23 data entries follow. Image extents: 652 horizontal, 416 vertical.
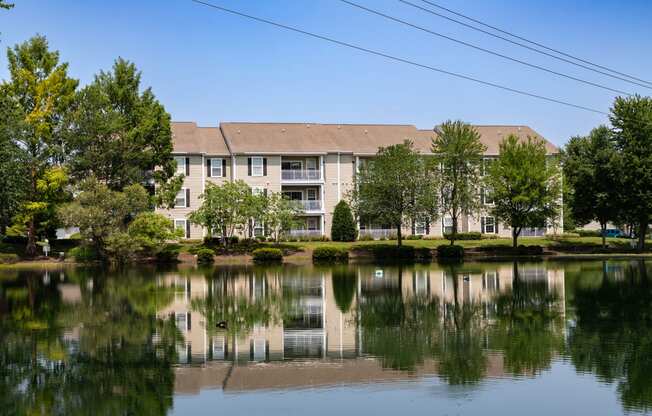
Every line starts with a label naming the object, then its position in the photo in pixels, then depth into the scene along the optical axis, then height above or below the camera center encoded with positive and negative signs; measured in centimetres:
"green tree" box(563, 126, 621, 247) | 6494 +435
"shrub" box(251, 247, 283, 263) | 5916 -159
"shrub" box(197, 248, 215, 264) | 5862 -154
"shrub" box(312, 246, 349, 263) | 5975 -162
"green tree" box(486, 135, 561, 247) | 6475 +369
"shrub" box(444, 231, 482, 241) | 7269 -43
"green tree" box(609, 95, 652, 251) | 6284 +614
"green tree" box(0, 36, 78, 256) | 5834 +1036
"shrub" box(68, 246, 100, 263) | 5694 -120
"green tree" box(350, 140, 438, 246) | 6384 +354
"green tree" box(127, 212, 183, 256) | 5719 +36
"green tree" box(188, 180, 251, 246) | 6253 +213
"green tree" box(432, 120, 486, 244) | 6581 +550
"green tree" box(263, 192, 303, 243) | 6391 +169
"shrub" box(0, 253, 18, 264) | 5577 -138
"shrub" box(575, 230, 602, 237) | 8062 -40
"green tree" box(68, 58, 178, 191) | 5953 +810
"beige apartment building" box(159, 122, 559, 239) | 7200 +665
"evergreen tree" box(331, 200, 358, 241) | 6956 +68
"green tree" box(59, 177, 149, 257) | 5484 +198
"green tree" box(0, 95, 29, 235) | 4888 +479
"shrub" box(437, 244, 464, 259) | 6216 -162
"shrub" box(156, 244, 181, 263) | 5891 -148
